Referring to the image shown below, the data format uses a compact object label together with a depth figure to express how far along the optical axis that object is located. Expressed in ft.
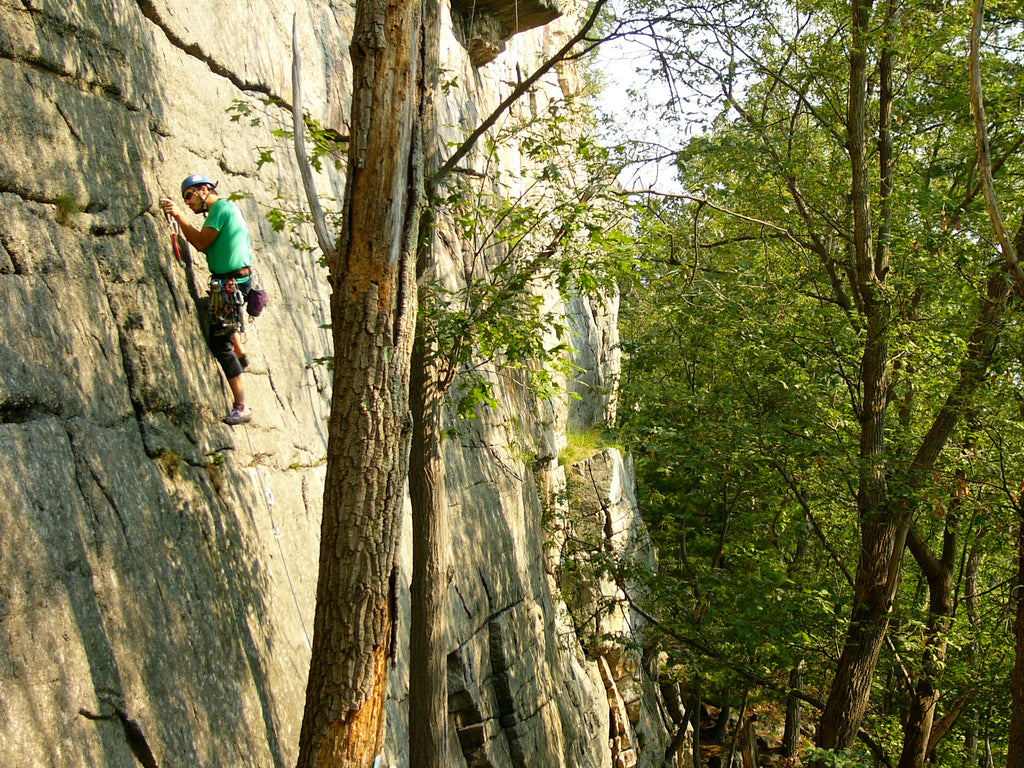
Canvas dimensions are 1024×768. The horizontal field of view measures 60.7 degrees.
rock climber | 20.16
